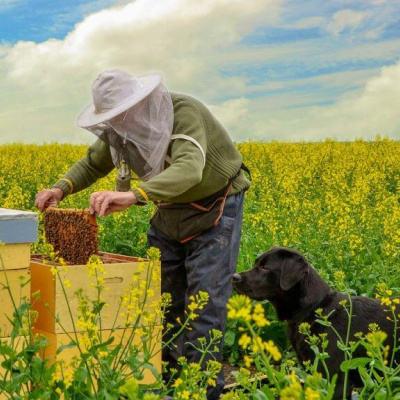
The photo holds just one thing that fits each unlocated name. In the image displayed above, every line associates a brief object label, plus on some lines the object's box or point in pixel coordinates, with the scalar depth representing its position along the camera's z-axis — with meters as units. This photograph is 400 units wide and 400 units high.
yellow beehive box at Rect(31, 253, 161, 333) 3.63
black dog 3.90
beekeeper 3.72
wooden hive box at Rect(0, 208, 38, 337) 3.52
